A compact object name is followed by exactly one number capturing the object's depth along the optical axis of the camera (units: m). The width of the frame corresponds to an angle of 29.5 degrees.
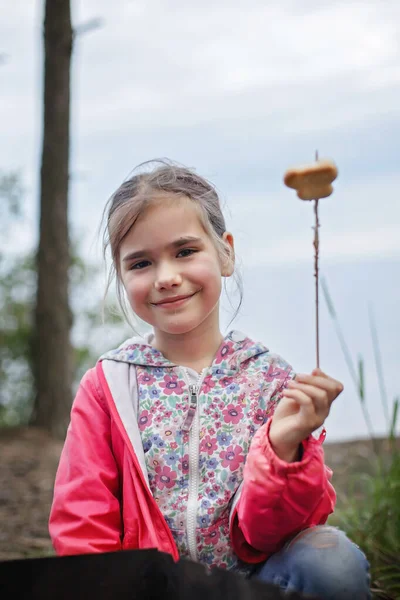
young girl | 1.39
